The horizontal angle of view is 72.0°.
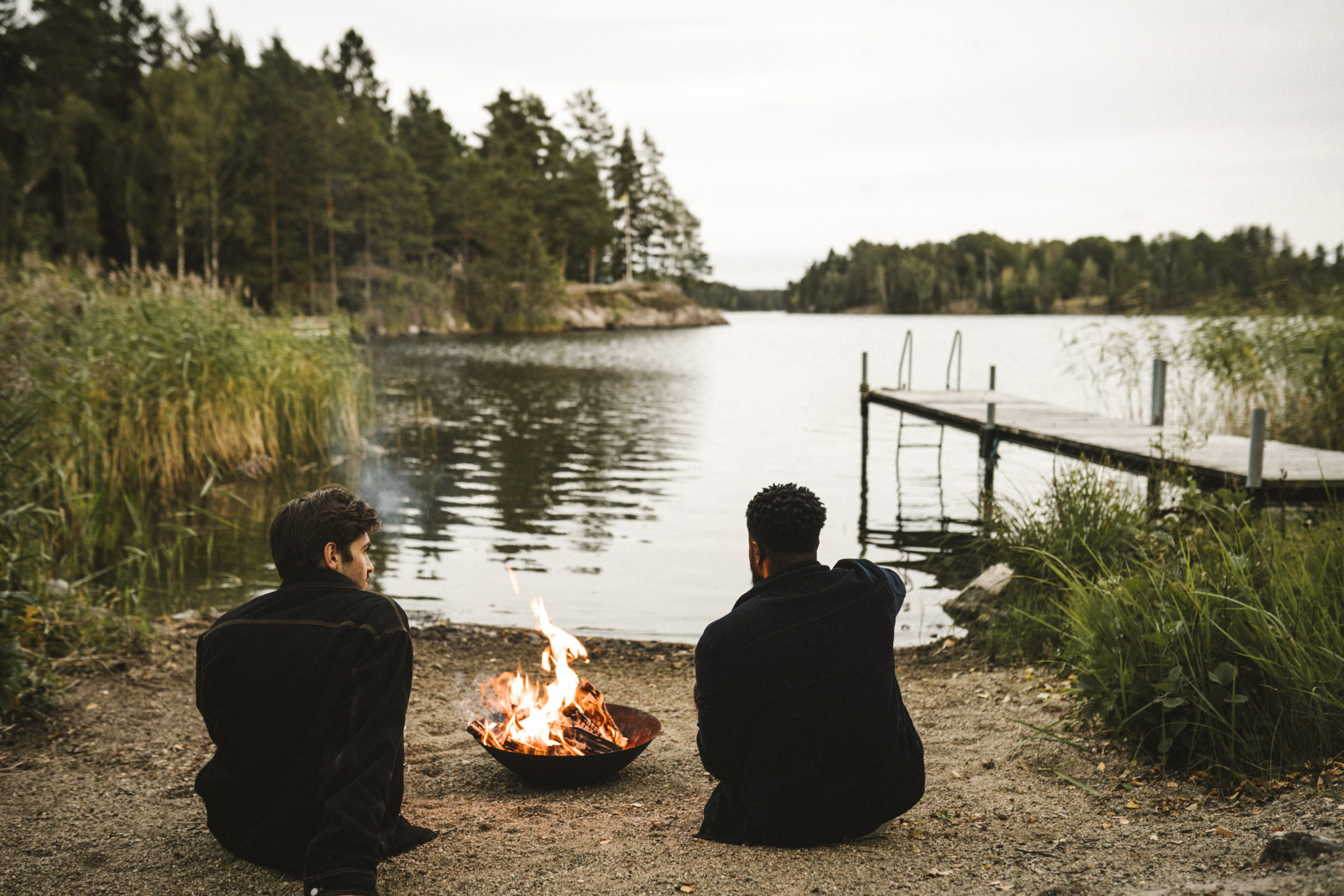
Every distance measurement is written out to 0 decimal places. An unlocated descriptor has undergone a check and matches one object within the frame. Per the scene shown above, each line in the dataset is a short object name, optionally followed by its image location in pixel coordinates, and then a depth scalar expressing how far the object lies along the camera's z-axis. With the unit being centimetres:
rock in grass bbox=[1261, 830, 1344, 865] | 254
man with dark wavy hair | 283
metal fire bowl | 422
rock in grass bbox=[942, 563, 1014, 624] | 759
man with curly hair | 315
